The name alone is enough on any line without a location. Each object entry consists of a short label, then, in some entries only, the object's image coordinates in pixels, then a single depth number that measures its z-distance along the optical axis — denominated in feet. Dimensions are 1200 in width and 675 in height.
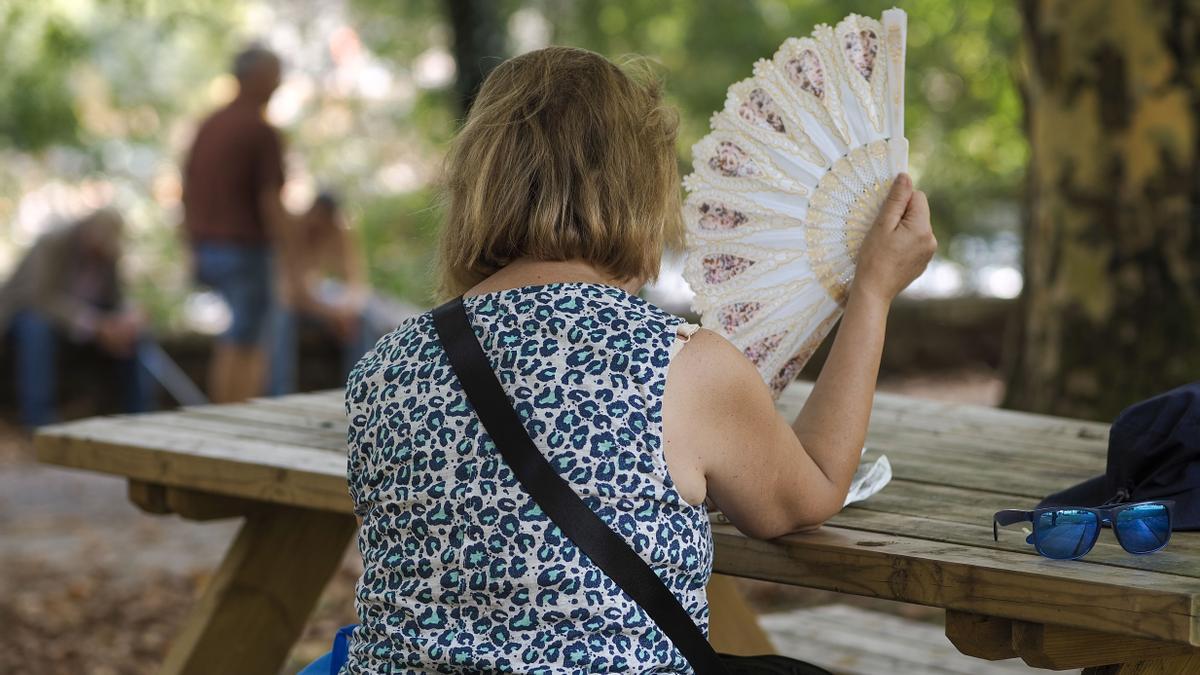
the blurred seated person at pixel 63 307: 50.93
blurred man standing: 42.52
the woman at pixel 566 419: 10.31
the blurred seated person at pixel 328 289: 52.03
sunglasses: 10.45
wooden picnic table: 10.23
